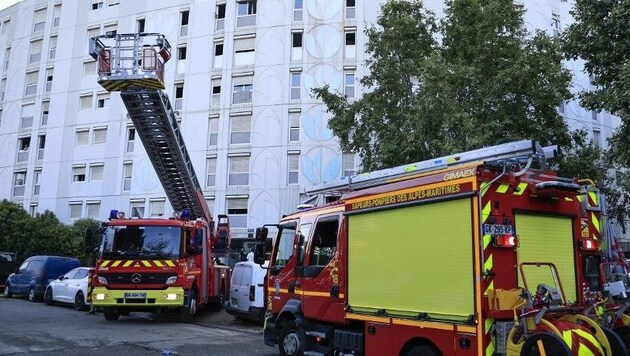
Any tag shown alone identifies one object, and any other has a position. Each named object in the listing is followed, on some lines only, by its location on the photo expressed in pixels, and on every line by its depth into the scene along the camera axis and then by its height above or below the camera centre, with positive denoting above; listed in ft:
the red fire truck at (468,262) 18.29 +0.68
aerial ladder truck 43.75 +2.98
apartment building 97.35 +31.85
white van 47.70 -1.35
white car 58.75 -1.71
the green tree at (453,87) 47.14 +17.10
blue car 68.44 -0.23
